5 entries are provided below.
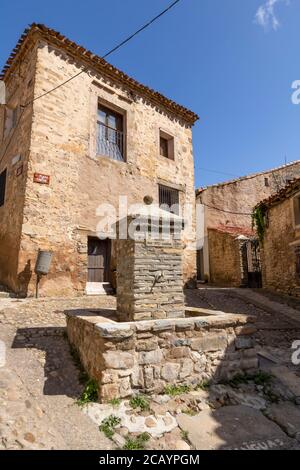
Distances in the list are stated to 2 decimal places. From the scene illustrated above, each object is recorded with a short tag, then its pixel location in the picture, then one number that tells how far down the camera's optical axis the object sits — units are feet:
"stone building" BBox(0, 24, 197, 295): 26.40
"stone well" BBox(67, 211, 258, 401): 11.25
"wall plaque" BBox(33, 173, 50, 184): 26.35
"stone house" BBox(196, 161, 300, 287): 46.26
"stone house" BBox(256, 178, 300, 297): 34.09
